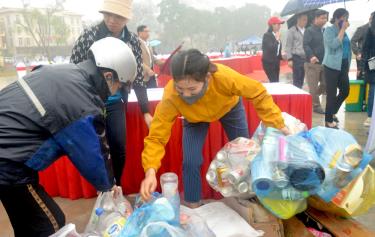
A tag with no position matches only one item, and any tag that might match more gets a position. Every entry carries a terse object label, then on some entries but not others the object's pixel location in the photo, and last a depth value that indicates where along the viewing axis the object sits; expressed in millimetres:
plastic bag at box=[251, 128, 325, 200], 1812
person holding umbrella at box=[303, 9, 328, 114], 5723
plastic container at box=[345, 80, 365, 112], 6186
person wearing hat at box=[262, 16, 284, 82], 6605
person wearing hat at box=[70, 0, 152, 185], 2520
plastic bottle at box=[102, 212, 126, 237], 1803
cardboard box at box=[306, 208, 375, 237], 1991
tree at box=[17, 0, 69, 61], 40000
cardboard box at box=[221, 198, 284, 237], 2016
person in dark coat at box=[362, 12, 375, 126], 4844
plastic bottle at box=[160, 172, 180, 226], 1916
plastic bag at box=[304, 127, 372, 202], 1866
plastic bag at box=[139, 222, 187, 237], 1596
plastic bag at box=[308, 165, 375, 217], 1945
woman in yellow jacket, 2053
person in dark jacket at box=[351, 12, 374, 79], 6535
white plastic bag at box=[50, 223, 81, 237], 1622
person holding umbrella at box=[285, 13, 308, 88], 6156
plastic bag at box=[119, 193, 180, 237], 1679
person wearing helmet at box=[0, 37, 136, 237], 1525
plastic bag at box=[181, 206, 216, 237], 1786
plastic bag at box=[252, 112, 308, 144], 2406
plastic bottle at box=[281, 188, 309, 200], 1854
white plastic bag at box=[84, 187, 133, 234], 2047
